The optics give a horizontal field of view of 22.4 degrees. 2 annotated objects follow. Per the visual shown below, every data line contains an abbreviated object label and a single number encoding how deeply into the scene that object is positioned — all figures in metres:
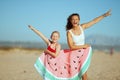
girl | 6.74
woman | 6.62
